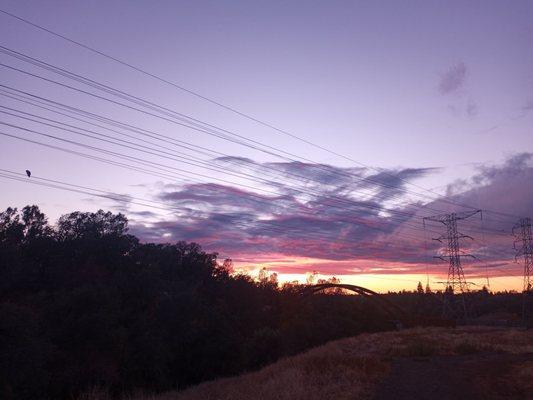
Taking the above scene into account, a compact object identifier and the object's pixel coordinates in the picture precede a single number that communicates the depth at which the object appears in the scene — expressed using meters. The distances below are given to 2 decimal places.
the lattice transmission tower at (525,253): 81.00
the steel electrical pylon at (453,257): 74.97
